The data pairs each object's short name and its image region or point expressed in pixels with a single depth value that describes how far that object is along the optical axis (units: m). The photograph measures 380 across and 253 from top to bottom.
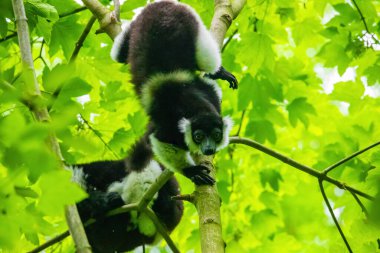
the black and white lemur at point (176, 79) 9.56
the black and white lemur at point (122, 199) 9.34
